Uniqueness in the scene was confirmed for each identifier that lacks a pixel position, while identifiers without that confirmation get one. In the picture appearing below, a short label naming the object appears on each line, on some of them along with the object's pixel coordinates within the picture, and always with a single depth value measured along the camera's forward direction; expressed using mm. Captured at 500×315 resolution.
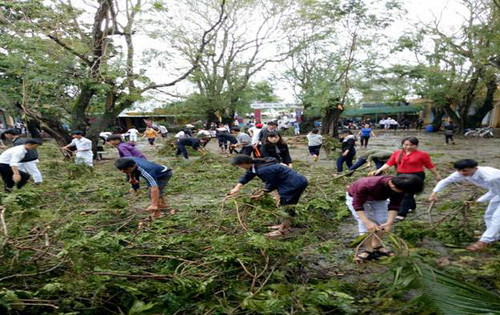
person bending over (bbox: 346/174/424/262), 3139
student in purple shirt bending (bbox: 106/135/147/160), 6262
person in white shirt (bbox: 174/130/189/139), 13669
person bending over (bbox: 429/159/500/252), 3668
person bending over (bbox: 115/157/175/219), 4629
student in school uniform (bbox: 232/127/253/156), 10769
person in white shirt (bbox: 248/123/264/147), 9141
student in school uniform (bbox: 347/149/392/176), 6246
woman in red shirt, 4848
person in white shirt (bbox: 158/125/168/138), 23031
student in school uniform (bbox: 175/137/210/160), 11962
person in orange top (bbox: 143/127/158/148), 17641
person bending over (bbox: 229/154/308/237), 4373
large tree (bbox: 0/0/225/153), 9828
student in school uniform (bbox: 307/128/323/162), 9930
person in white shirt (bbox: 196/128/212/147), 13983
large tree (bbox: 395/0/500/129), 16359
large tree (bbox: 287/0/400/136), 15602
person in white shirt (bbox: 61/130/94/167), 8625
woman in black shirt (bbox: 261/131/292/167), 6340
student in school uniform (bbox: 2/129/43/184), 6709
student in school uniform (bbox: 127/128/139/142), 17422
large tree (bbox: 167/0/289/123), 22081
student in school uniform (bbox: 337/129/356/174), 8156
